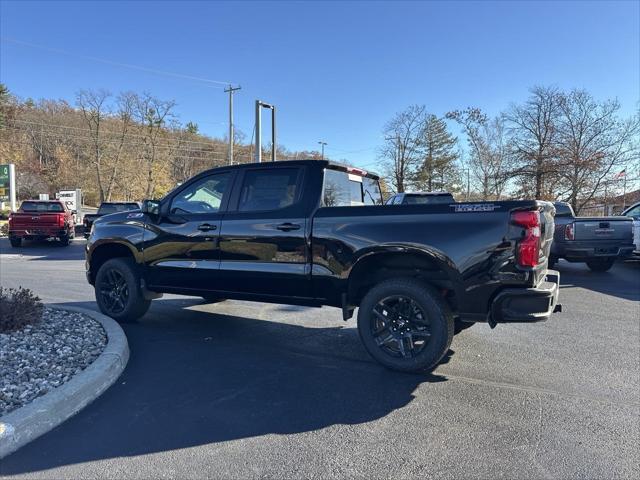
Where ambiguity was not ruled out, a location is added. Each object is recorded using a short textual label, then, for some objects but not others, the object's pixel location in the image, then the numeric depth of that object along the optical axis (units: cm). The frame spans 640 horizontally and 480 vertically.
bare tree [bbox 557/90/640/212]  2609
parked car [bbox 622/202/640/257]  1177
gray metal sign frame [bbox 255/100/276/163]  2530
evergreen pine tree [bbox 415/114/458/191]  5018
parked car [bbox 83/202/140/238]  1862
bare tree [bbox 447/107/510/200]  3234
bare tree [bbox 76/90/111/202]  4791
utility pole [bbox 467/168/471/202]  4289
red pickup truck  1675
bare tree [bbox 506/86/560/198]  2781
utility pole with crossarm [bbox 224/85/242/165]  3851
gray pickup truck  1027
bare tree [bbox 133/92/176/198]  5072
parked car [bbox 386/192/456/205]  1153
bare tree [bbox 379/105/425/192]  5096
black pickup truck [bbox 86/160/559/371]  384
